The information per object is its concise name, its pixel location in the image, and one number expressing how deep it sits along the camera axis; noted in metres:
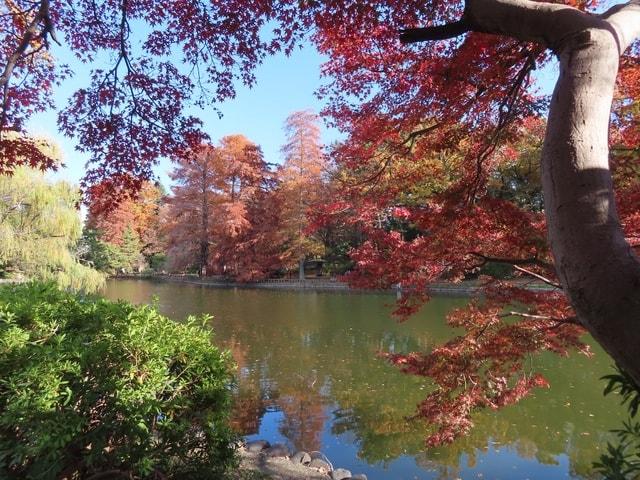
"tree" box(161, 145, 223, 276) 24.97
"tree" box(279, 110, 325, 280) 20.62
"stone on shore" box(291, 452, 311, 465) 4.05
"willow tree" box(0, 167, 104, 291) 10.40
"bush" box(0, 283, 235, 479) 1.76
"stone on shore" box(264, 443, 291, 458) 4.21
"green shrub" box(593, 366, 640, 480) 1.01
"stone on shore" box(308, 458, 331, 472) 3.93
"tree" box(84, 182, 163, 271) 30.78
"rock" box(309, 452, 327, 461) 4.18
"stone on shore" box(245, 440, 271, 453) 4.29
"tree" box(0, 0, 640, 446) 1.04
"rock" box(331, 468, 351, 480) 3.80
